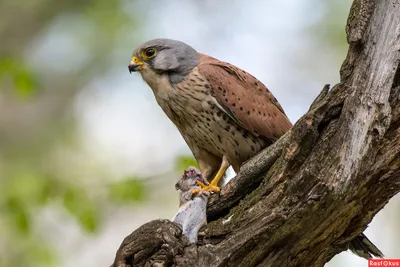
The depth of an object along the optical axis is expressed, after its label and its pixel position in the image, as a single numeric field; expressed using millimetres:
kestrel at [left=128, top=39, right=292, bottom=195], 11430
